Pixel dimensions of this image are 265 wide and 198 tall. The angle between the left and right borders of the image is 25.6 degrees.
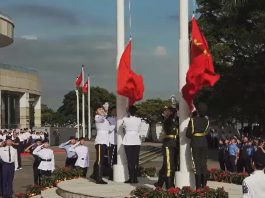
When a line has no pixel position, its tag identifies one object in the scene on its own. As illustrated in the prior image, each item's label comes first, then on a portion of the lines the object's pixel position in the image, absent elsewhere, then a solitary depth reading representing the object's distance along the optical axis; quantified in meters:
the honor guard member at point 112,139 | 13.89
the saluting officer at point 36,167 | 17.19
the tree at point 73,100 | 104.81
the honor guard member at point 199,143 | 10.86
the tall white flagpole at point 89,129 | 60.21
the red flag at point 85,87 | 46.40
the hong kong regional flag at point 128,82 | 12.74
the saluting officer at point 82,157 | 16.52
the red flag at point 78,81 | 44.92
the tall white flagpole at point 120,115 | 13.23
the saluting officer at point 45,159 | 16.89
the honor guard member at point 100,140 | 13.11
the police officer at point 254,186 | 6.57
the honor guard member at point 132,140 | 12.70
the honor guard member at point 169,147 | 11.52
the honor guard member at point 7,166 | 15.92
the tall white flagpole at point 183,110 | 11.03
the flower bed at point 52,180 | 14.02
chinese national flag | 10.57
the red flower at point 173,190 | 9.95
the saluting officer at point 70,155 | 17.80
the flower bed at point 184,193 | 9.77
